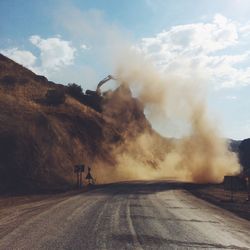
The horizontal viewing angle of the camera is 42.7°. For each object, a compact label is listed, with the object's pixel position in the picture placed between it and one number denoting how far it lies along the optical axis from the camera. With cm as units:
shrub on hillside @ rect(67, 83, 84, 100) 6380
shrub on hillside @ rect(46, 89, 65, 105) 5196
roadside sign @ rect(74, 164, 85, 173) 3222
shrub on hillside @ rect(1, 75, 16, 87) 5120
